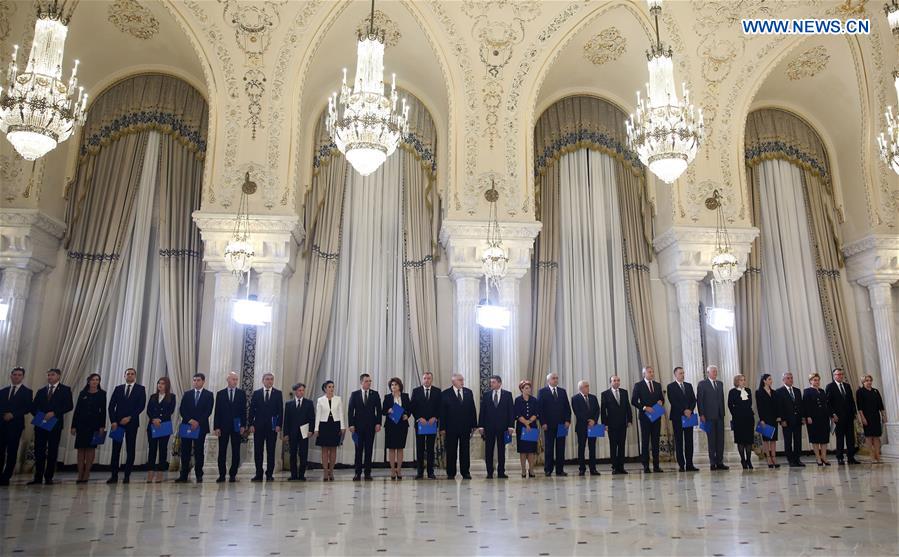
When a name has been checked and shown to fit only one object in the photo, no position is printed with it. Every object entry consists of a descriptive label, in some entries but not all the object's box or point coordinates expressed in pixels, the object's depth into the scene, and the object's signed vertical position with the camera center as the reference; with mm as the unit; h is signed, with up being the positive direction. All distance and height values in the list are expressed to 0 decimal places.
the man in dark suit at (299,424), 8750 +97
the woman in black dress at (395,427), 8977 +62
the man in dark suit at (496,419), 9008 +170
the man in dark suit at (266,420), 8773 +146
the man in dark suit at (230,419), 8703 +159
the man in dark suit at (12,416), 8180 +179
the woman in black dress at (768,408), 9805 +352
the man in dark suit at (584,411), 9380 +291
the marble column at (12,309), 9609 +1737
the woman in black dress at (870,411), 10055 +323
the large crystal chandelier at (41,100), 6531 +3169
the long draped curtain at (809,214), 11906 +3999
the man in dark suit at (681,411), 9500 +296
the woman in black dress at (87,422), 8523 +112
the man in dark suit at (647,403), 9469 +406
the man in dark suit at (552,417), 9180 +201
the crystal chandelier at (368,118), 6926 +3176
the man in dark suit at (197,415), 8578 +204
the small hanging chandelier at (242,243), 9242 +2547
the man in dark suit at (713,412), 9648 +287
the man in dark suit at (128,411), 8443 +251
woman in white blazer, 8820 +84
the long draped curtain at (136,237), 10516 +3092
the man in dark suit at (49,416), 8273 +174
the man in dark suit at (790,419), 9703 +195
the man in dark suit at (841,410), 10070 +334
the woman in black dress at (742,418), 9688 +207
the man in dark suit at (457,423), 8938 +116
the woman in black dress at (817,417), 9875 +227
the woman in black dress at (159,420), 8500 +139
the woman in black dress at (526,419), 9078 +173
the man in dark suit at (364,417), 8875 +190
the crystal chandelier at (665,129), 7570 +3369
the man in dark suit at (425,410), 8930 +285
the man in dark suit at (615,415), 9453 +239
